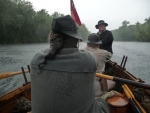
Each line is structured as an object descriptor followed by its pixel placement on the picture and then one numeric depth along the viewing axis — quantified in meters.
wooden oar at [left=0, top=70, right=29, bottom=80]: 3.32
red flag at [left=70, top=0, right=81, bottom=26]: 5.36
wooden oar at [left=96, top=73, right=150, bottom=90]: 2.58
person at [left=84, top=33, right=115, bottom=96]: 3.80
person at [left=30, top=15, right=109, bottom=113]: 1.50
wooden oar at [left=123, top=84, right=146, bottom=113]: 2.74
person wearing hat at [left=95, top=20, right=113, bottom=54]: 5.82
